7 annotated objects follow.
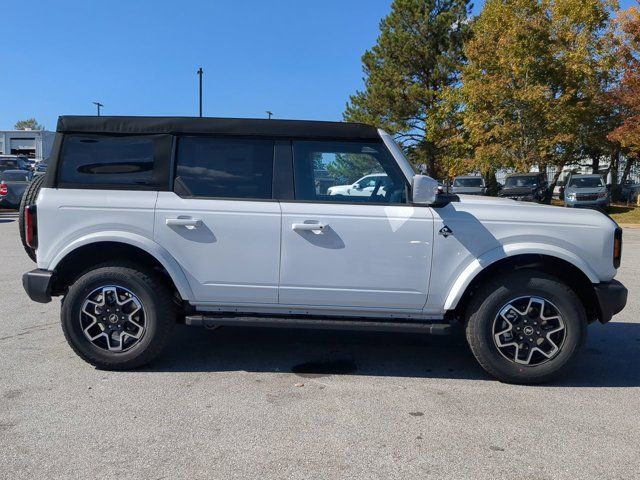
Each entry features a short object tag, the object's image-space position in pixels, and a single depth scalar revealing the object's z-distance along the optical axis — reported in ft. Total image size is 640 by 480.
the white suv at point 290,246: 14.37
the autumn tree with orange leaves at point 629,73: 82.28
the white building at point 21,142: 237.94
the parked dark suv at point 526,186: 88.43
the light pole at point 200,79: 99.09
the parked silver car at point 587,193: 85.92
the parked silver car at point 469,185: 96.73
